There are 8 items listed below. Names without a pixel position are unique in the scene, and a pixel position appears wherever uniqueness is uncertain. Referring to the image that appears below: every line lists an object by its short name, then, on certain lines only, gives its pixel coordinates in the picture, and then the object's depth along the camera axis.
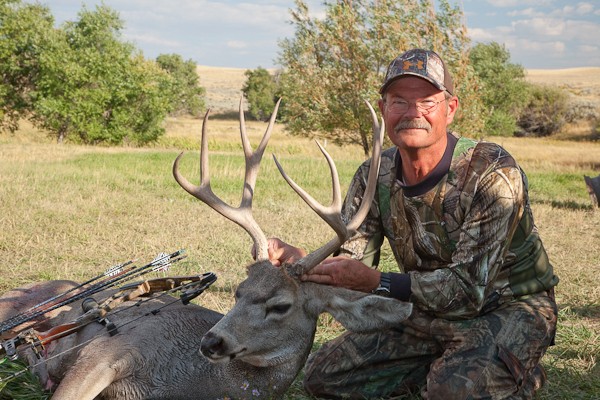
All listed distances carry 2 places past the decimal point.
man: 4.02
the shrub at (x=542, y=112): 51.94
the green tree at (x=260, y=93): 64.19
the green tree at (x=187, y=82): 65.19
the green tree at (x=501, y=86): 47.03
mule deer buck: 3.71
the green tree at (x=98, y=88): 31.05
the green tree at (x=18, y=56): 31.72
